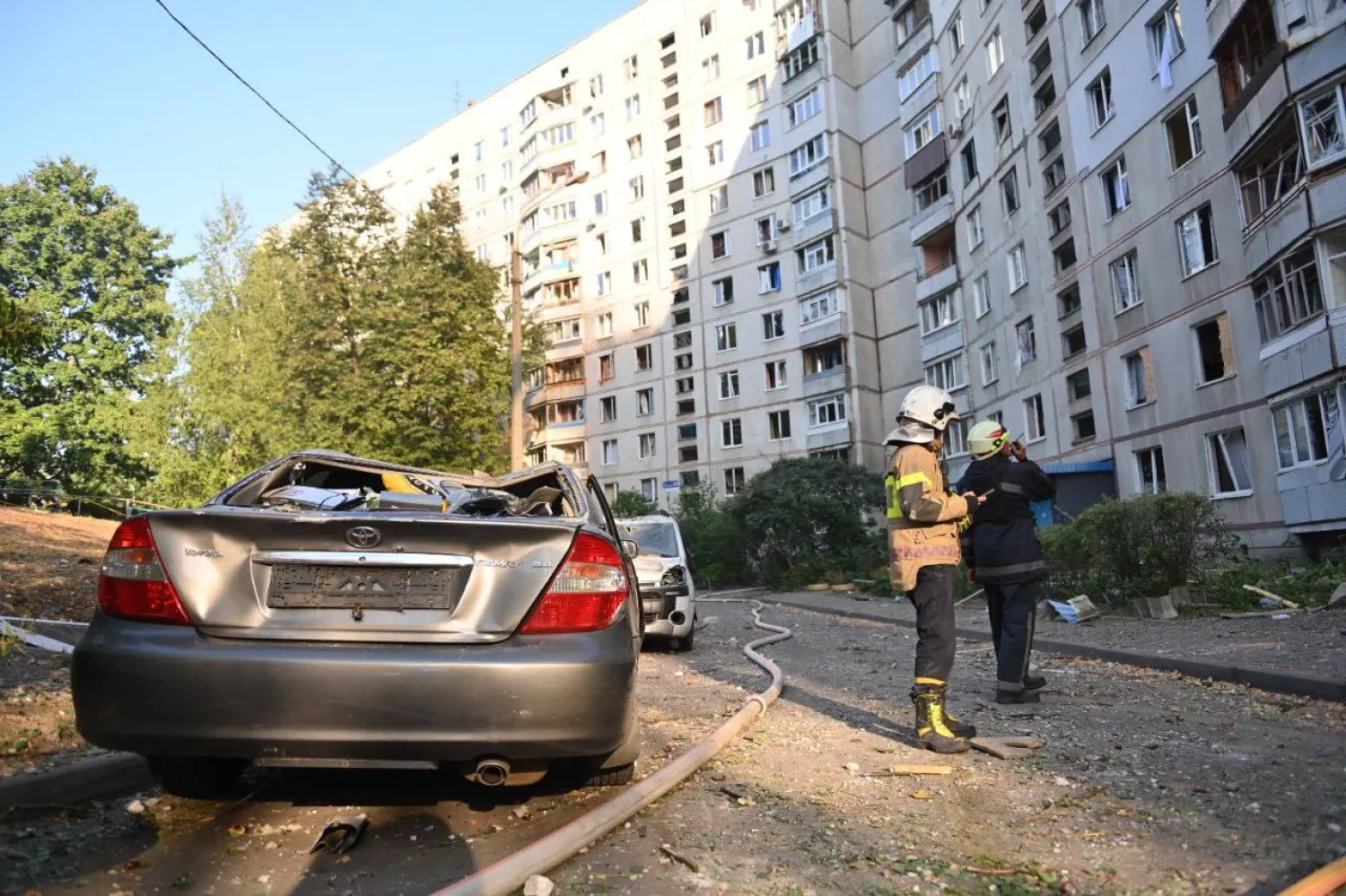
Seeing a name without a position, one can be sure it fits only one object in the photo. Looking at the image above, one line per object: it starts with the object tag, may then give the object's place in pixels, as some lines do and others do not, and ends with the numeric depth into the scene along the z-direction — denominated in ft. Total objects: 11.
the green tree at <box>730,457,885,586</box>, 93.40
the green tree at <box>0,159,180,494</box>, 121.08
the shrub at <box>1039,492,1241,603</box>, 39.24
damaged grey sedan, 10.85
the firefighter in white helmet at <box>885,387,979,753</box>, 17.53
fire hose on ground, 9.57
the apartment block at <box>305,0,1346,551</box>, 65.46
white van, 36.13
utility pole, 74.90
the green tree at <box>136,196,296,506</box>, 102.06
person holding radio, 21.90
